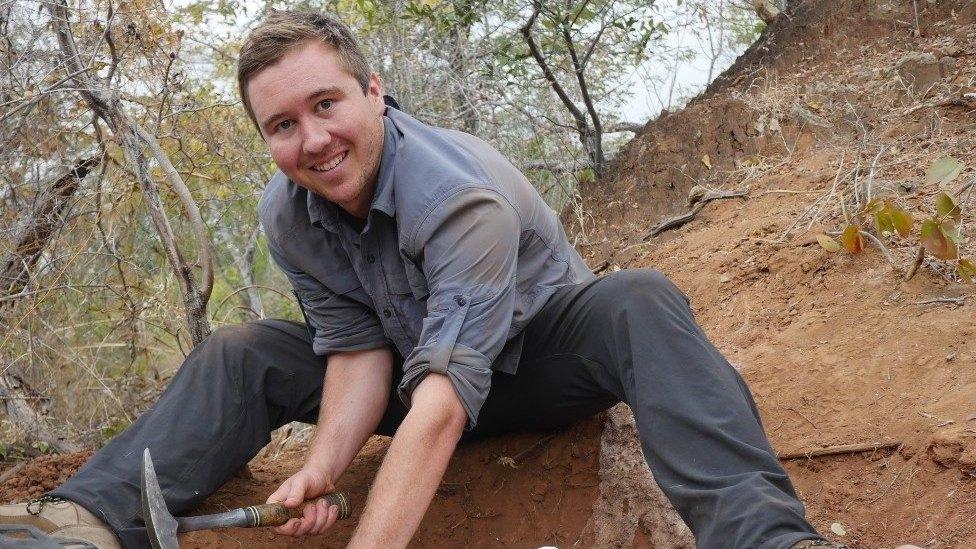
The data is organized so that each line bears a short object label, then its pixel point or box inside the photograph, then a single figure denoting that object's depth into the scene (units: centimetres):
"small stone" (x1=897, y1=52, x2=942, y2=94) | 491
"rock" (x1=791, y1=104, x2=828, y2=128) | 505
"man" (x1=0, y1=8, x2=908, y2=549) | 213
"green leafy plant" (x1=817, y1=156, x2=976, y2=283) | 280
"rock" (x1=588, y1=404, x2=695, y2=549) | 277
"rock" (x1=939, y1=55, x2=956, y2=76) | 490
